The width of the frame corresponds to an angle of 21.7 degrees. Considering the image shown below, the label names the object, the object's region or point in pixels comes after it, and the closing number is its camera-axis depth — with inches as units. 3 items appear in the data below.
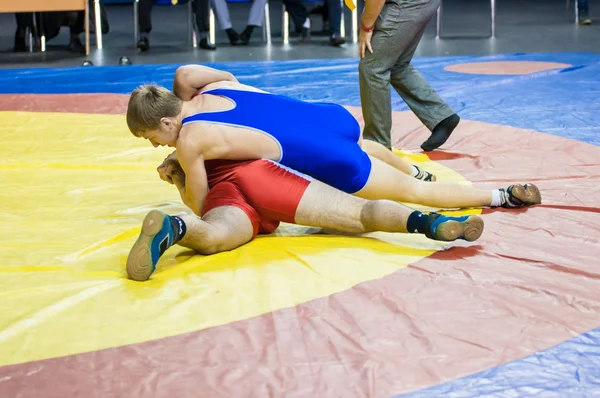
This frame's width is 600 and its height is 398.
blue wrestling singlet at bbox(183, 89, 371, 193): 218.9
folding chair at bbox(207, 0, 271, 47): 682.6
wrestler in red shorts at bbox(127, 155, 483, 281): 201.9
